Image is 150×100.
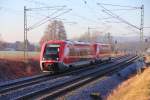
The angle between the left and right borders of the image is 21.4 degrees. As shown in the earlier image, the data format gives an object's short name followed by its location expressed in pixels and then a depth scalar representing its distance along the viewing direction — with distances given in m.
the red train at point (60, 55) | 31.97
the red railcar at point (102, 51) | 48.94
